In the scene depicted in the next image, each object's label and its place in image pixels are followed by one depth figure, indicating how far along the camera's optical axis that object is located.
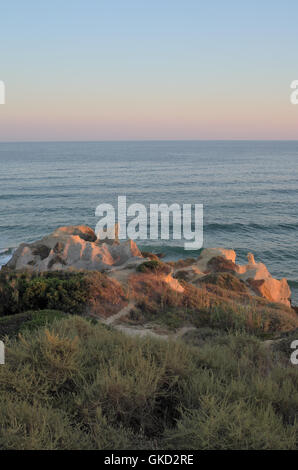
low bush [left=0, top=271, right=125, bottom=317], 13.50
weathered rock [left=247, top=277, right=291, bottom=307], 20.52
